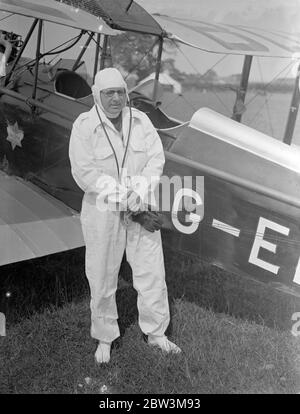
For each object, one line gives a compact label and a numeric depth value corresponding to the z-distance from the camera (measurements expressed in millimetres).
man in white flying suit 2328
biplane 2576
